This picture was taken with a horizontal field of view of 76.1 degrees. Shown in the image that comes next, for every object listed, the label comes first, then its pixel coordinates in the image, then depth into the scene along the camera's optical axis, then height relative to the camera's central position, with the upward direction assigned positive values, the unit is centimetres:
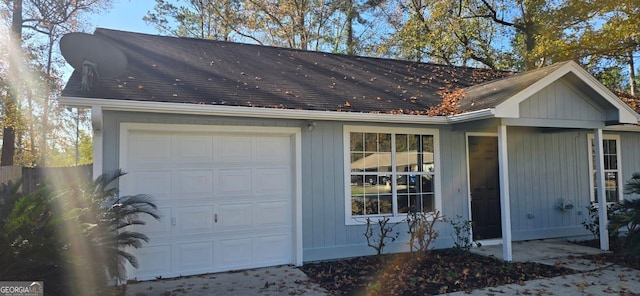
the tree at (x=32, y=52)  1456 +469
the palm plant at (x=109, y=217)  386 -46
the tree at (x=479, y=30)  1518 +578
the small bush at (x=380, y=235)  627 -107
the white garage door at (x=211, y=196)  556 -36
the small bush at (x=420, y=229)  618 -93
